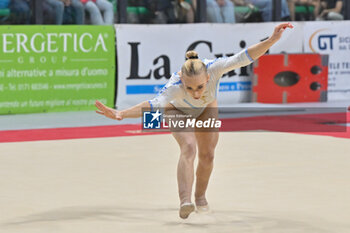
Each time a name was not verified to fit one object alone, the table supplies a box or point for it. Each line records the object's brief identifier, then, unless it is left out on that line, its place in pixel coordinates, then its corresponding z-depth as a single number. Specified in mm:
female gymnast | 6617
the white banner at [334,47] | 18797
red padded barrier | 17844
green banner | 15422
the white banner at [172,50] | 16672
